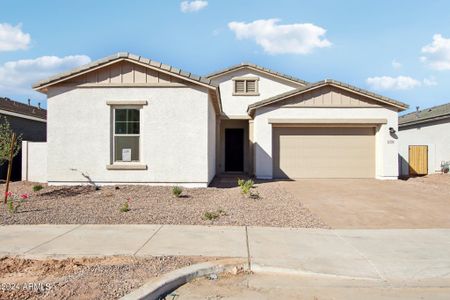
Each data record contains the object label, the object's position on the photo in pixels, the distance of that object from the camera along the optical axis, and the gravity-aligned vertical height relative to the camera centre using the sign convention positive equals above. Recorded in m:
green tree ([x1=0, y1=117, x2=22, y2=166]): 11.43 +0.09
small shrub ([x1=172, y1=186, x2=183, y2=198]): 11.37 -1.22
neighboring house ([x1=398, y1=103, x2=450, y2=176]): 21.38 +0.47
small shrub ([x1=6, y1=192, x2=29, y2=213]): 9.64 -1.47
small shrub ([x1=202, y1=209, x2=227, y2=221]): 8.71 -1.50
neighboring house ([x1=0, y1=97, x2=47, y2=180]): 17.55 +1.48
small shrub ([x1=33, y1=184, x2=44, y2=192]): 12.35 -1.22
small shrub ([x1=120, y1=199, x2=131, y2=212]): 9.53 -1.46
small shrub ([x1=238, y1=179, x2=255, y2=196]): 11.65 -1.12
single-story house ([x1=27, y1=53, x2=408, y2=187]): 13.22 +0.92
